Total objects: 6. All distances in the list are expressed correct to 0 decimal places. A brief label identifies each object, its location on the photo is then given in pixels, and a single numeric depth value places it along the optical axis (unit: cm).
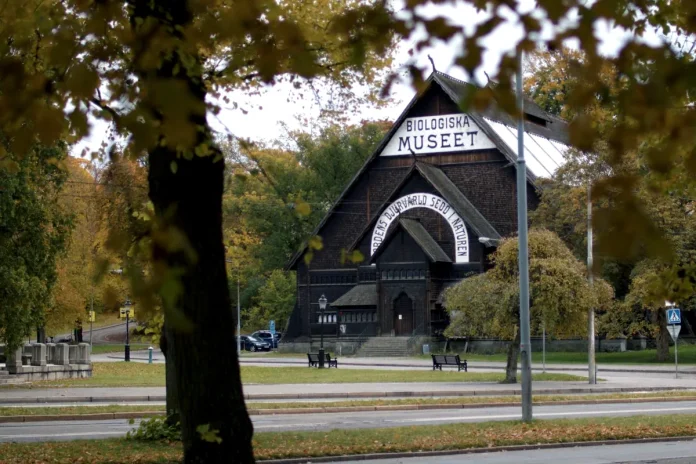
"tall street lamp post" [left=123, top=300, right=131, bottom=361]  5500
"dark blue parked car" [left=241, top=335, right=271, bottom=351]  7956
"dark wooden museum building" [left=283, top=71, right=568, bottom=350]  6494
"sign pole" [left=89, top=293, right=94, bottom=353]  5965
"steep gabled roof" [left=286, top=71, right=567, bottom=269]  6425
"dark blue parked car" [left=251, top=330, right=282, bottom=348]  8225
